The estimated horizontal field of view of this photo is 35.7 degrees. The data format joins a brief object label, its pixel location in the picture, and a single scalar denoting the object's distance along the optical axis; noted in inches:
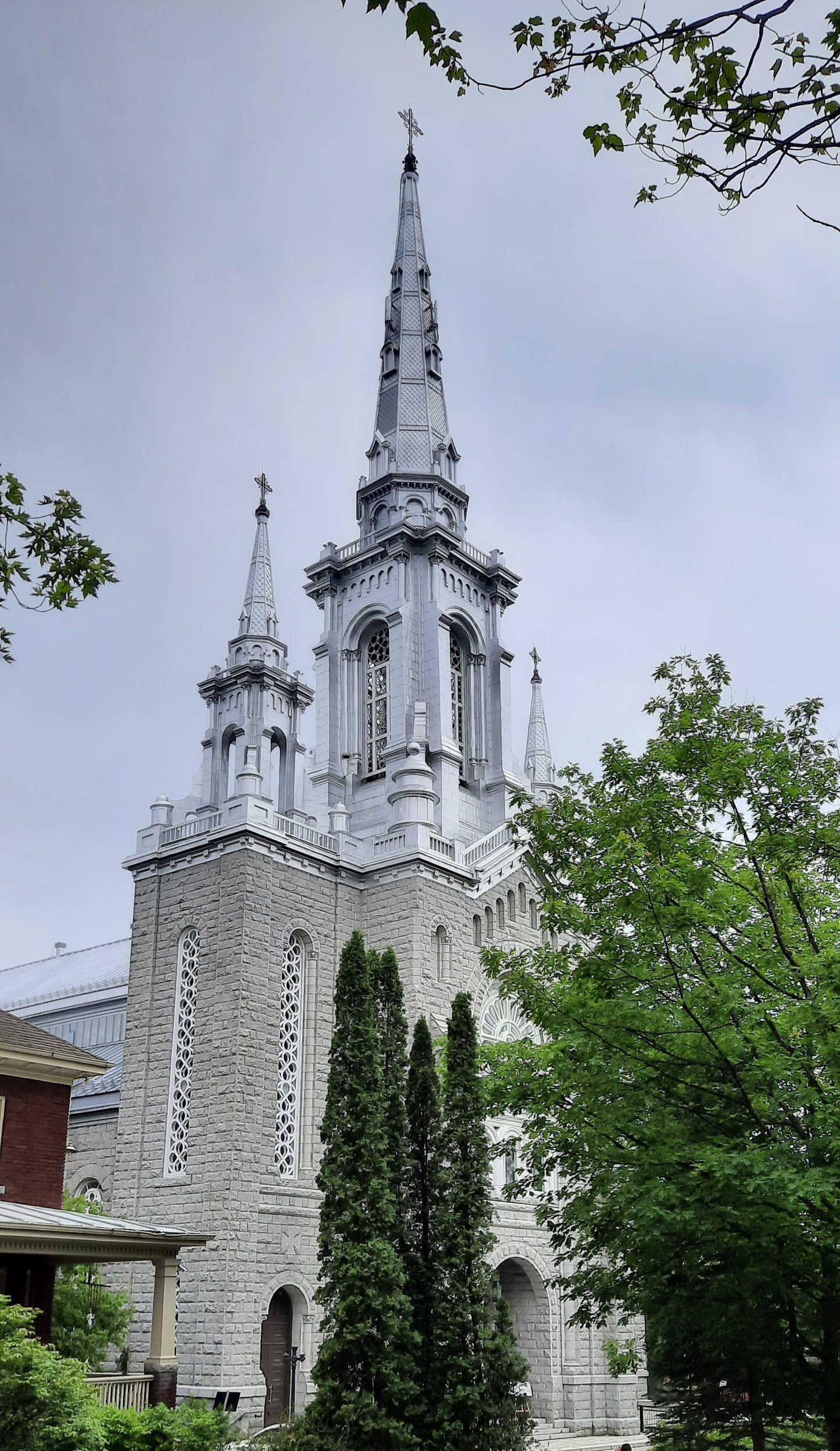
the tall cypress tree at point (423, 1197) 759.7
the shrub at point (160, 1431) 631.8
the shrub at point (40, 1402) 514.3
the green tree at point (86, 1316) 953.5
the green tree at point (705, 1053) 528.7
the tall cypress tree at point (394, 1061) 800.9
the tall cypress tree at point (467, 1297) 730.2
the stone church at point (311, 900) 1130.0
